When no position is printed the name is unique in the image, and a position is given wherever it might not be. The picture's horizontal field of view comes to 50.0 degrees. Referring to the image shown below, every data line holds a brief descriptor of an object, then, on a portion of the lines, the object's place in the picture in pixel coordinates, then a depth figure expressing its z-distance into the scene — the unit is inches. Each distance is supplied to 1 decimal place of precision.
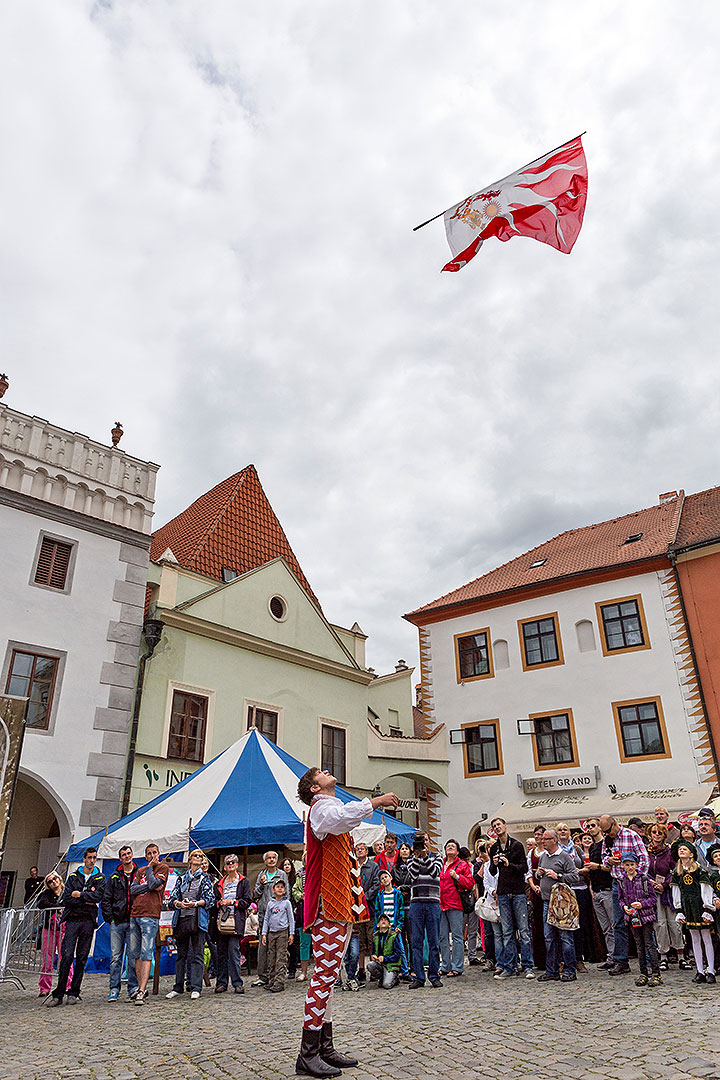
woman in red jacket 397.7
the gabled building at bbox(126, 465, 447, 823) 703.7
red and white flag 420.8
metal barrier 398.6
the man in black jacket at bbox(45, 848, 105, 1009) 362.9
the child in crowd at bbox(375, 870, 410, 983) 386.3
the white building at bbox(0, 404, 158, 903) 600.1
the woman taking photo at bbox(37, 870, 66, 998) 393.2
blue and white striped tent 469.1
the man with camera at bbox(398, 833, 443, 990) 371.6
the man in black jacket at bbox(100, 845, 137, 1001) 370.0
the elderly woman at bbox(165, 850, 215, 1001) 376.2
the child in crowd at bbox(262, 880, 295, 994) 384.5
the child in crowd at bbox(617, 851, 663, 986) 324.2
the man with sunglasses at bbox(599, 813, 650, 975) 357.7
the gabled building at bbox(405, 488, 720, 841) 836.6
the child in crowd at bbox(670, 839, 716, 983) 321.1
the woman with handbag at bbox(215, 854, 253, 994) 387.5
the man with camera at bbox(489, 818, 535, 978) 378.6
